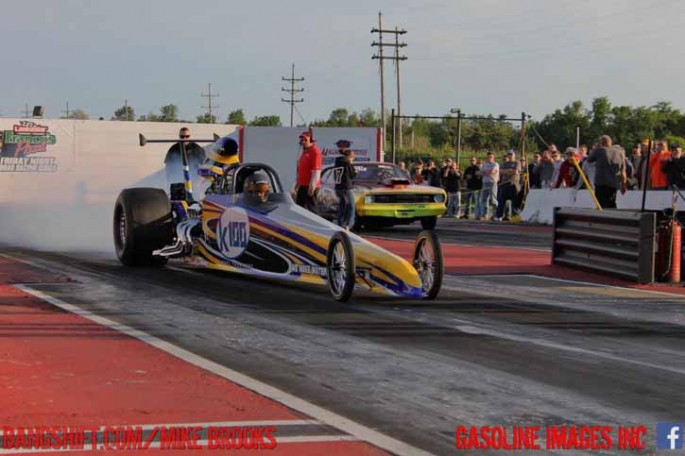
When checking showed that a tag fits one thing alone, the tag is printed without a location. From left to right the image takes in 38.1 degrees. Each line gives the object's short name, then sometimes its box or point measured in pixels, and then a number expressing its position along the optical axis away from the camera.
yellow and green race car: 20.78
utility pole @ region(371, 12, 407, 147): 66.50
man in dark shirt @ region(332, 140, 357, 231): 15.09
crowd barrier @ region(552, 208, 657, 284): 11.63
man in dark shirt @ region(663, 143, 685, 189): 18.80
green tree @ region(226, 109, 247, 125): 104.55
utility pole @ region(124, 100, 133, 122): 111.20
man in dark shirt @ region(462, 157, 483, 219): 27.66
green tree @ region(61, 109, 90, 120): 101.12
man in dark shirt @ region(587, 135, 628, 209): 16.20
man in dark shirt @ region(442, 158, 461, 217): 27.84
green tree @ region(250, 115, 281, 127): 91.55
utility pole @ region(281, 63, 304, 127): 96.50
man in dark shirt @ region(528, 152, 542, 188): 24.88
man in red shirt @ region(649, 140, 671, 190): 19.14
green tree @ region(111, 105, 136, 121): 112.03
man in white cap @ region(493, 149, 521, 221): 24.80
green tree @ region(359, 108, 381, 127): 96.74
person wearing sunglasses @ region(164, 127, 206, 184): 13.66
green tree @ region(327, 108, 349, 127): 93.44
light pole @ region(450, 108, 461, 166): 39.95
